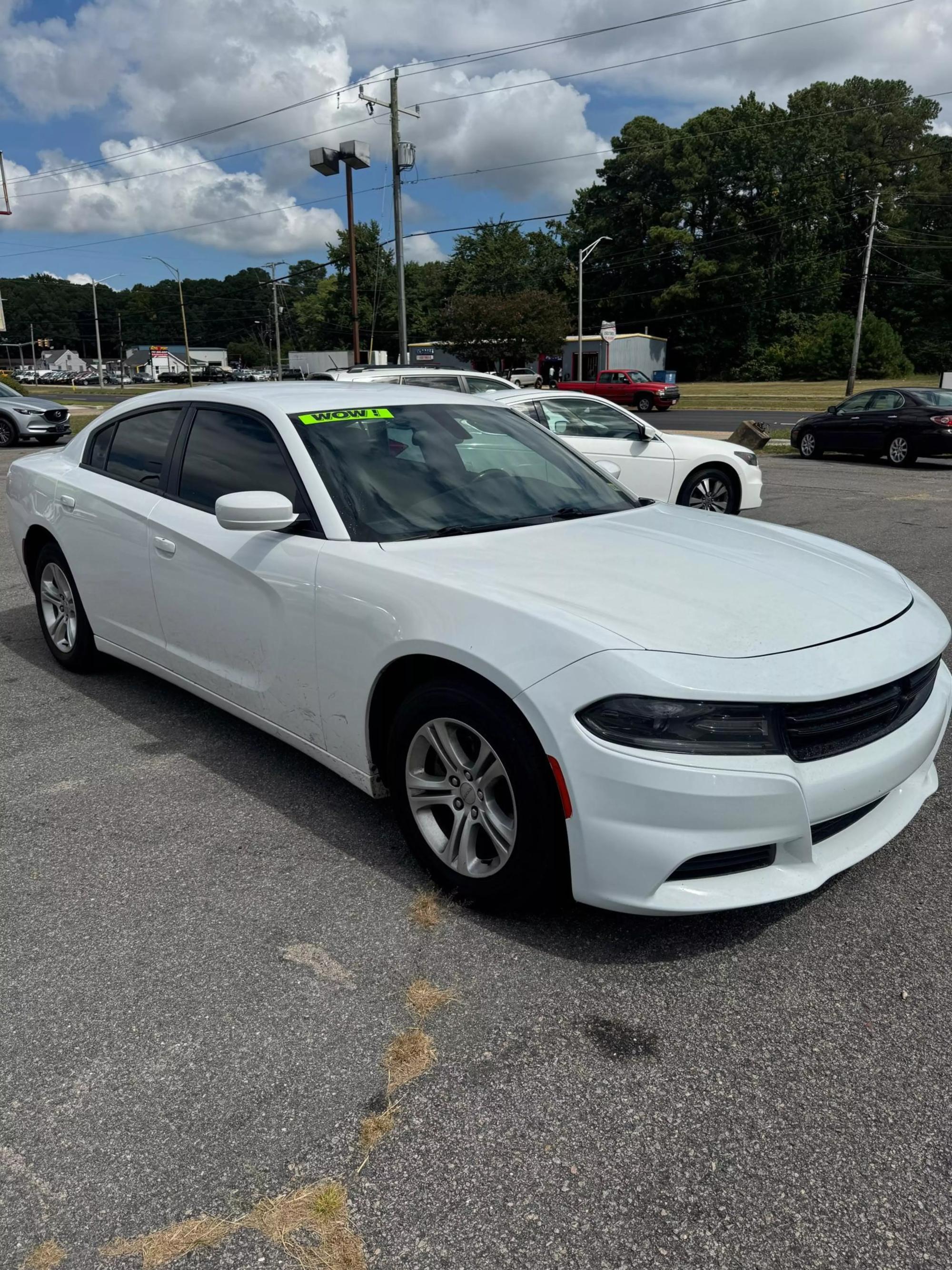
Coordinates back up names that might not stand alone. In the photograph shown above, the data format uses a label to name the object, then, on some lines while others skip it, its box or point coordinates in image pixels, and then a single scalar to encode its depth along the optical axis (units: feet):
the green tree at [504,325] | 190.29
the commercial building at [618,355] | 187.52
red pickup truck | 120.98
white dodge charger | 7.81
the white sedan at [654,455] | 32.24
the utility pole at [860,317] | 128.47
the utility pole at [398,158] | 74.13
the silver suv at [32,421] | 65.67
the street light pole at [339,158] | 71.82
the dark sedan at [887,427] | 55.31
